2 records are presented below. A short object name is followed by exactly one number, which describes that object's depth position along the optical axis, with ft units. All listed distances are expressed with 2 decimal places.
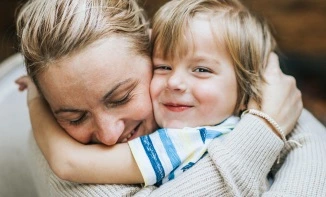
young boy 3.49
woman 3.28
